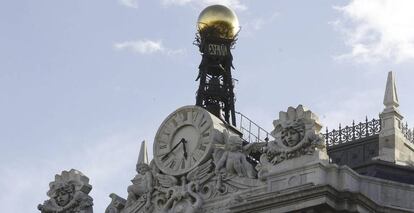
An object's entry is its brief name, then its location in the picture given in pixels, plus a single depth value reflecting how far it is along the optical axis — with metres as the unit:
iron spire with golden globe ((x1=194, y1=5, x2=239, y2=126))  75.38
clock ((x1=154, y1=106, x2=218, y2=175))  58.44
